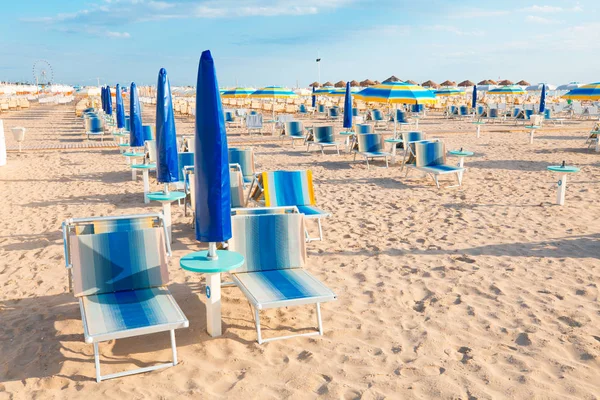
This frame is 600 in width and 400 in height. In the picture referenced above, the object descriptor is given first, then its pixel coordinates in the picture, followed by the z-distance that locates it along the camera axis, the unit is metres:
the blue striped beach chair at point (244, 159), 8.07
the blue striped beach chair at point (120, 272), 3.26
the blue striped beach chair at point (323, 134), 12.56
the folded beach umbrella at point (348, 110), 13.07
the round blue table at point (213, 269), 3.33
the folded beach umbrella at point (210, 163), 3.18
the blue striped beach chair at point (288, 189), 6.11
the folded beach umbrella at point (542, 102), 20.05
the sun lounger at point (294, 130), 13.94
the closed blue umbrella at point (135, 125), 8.37
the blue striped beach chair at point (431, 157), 9.13
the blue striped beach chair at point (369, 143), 11.02
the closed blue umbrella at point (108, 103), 19.17
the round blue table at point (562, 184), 7.38
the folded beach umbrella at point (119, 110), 12.74
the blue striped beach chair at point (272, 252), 3.79
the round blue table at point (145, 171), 7.20
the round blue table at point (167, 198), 5.38
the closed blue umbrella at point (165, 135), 5.25
